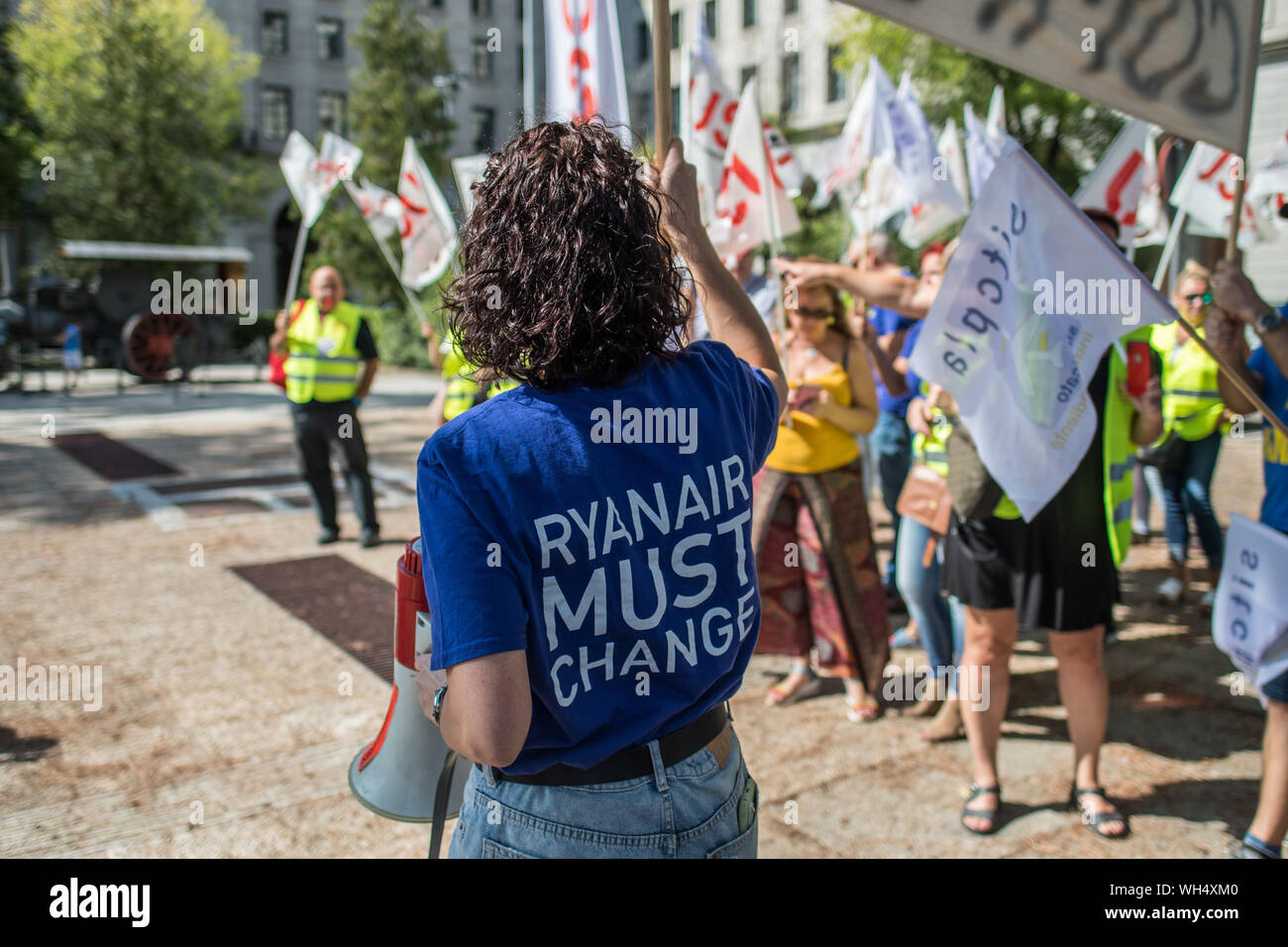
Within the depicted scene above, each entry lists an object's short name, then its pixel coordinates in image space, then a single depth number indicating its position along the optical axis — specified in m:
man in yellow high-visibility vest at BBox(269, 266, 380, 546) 7.21
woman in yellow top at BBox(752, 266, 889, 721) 4.42
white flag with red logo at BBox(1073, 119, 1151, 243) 6.31
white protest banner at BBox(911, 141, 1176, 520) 2.94
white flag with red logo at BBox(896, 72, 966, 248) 8.41
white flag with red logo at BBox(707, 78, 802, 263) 5.60
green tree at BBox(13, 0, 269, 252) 28.31
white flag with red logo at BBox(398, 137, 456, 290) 8.50
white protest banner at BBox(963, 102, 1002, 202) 7.48
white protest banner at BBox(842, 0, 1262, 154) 2.18
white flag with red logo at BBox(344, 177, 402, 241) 9.61
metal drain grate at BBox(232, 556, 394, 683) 5.29
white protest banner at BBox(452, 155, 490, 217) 8.29
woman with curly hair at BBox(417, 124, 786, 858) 1.35
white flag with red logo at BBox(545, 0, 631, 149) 3.45
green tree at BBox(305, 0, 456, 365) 29.38
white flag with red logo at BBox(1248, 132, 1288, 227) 5.30
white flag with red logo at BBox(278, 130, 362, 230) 9.22
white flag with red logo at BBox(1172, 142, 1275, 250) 6.60
